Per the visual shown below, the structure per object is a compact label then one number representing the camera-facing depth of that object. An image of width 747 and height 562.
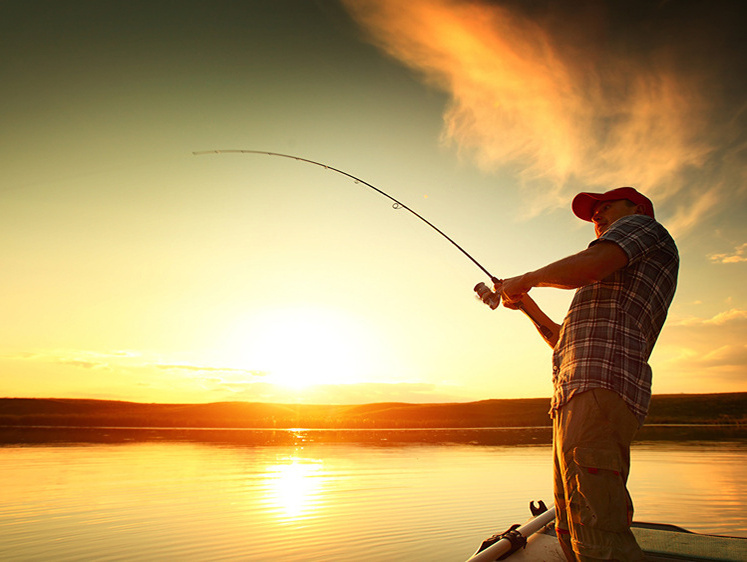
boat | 3.57
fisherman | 2.46
